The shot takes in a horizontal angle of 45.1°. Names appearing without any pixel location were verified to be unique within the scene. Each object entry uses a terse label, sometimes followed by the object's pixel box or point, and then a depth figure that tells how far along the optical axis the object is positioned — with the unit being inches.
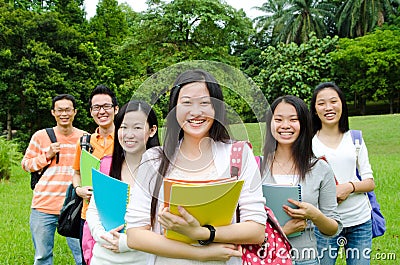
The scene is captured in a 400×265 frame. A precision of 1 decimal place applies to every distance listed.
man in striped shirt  133.3
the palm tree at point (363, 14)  1138.0
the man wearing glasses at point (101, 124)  111.3
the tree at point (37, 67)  681.0
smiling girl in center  55.7
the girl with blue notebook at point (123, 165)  61.2
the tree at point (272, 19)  1272.1
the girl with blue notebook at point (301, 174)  82.9
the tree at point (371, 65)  949.2
